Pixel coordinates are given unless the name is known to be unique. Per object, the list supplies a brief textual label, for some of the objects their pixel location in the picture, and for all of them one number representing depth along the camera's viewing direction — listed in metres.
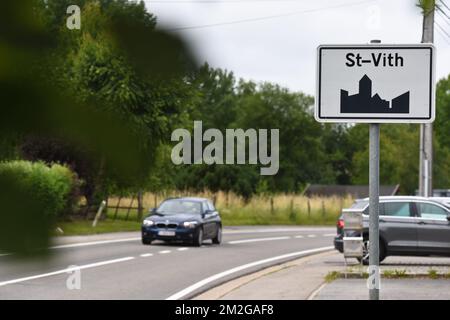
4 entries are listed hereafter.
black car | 36.21
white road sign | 6.59
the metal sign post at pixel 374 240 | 7.47
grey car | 29.78
